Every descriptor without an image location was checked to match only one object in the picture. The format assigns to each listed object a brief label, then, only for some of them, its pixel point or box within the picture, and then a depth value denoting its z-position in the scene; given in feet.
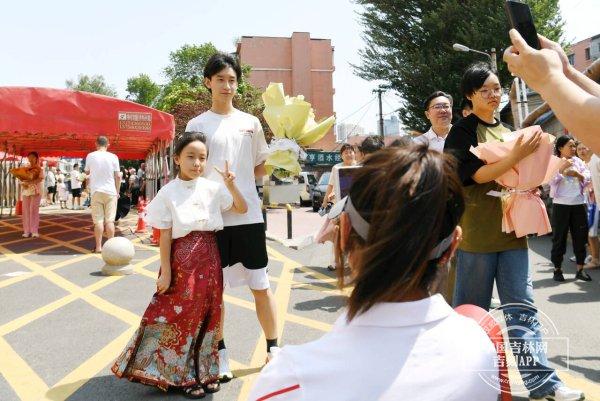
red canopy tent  29.84
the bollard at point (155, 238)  32.30
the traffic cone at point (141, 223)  40.34
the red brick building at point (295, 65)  161.89
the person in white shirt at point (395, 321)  3.06
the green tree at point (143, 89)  188.24
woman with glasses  8.61
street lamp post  57.26
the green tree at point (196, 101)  90.22
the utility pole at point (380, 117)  120.16
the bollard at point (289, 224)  35.96
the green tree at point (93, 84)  196.65
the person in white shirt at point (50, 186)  82.08
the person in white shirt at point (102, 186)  28.48
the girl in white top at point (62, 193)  77.15
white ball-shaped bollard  22.86
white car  80.09
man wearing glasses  13.26
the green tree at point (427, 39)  64.90
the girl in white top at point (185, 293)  9.84
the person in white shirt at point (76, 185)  72.64
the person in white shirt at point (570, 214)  21.21
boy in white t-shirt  10.75
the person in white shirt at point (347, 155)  20.26
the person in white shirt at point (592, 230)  23.13
